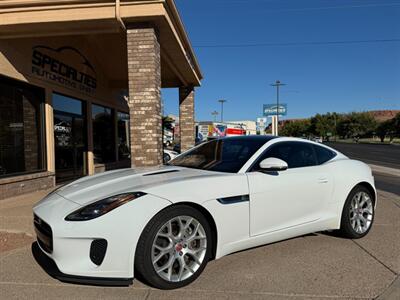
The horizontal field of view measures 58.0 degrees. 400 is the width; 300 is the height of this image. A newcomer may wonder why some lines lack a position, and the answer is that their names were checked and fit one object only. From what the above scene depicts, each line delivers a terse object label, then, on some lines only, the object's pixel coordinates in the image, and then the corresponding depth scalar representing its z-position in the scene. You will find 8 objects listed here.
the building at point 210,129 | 29.73
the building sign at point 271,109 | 41.68
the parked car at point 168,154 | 15.52
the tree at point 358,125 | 86.00
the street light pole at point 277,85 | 48.59
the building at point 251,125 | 67.53
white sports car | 3.07
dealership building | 6.94
